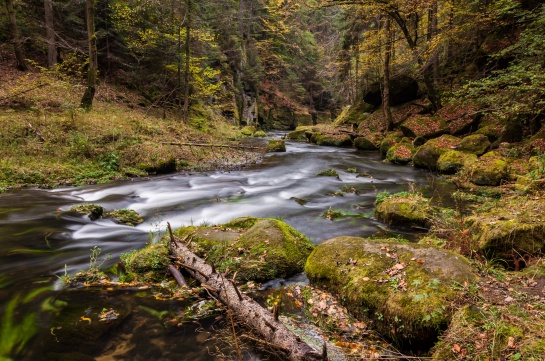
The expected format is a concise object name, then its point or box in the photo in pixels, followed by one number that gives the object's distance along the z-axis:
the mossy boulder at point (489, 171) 9.27
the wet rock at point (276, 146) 19.28
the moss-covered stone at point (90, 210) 7.10
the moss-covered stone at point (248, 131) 28.68
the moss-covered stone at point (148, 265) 4.63
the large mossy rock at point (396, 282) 3.15
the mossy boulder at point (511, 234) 4.23
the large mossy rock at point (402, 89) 21.42
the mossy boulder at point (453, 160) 11.38
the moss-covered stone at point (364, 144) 19.98
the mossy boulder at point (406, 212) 6.73
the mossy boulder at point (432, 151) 12.98
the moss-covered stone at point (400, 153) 14.71
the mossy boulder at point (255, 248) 4.74
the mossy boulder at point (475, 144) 12.24
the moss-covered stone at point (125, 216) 7.09
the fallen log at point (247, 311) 2.81
